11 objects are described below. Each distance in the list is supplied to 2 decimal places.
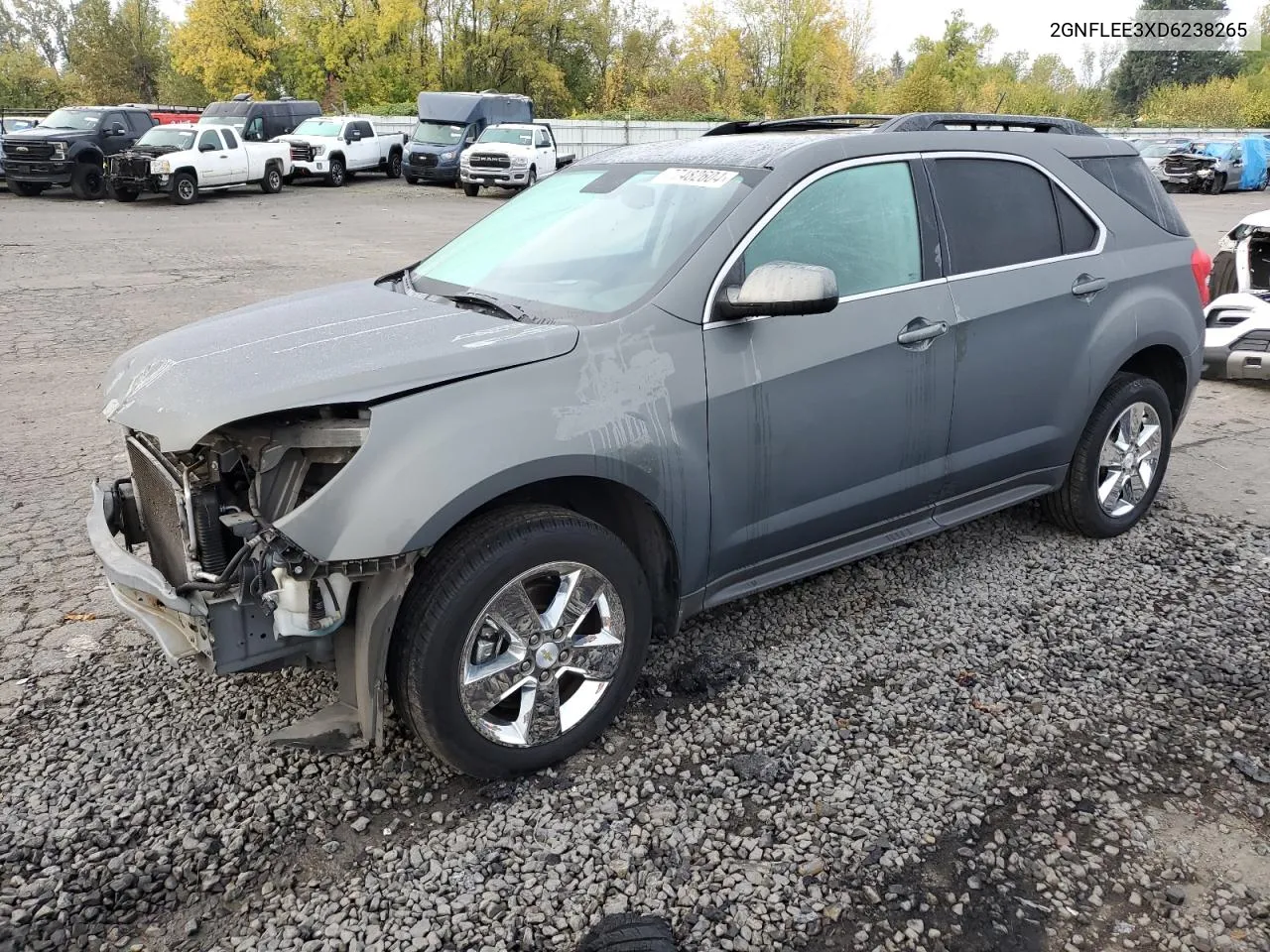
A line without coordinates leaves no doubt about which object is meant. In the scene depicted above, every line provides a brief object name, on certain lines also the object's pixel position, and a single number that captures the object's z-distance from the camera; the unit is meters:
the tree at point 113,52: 53.66
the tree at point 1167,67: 66.38
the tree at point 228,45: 46.97
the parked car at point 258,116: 26.02
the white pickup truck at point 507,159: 25.38
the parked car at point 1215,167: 29.53
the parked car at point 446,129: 28.05
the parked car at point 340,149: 27.09
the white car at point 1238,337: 7.82
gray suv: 2.77
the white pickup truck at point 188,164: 21.75
